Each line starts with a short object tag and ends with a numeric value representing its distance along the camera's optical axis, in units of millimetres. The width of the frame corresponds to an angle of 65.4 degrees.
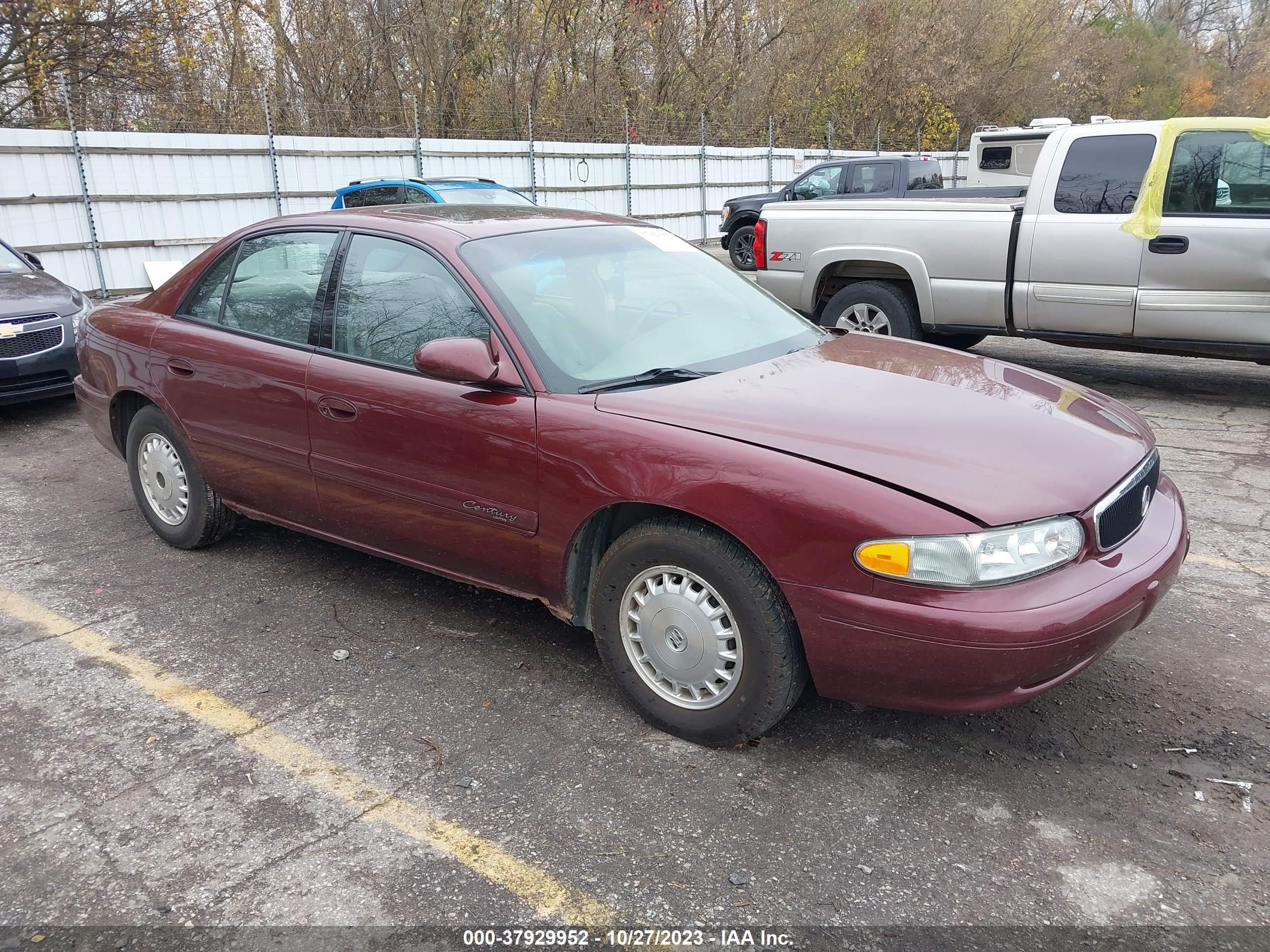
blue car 11398
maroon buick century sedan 2688
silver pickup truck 6648
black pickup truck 16016
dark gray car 7180
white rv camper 13240
